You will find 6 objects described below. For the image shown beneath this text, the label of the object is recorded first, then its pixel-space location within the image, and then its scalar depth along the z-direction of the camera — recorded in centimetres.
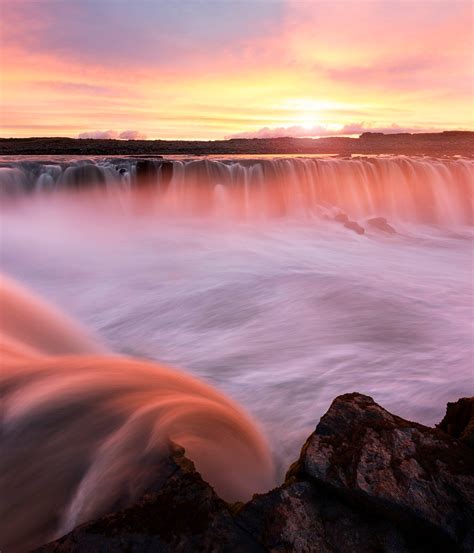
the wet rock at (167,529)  189
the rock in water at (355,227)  1381
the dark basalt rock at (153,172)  1447
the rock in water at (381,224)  1436
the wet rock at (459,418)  266
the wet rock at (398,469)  202
